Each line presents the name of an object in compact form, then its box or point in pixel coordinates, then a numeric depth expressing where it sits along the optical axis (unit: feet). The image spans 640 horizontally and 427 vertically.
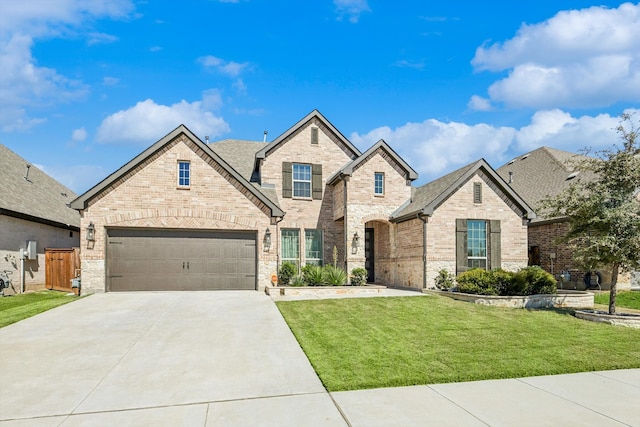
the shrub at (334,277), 52.54
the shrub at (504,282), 46.65
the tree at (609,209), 37.42
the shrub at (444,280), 53.88
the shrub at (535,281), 46.65
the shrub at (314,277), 52.39
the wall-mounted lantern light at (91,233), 49.52
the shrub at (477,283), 45.80
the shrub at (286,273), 59.11
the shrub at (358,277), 57.82
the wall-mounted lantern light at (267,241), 53.67
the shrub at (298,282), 52.80
